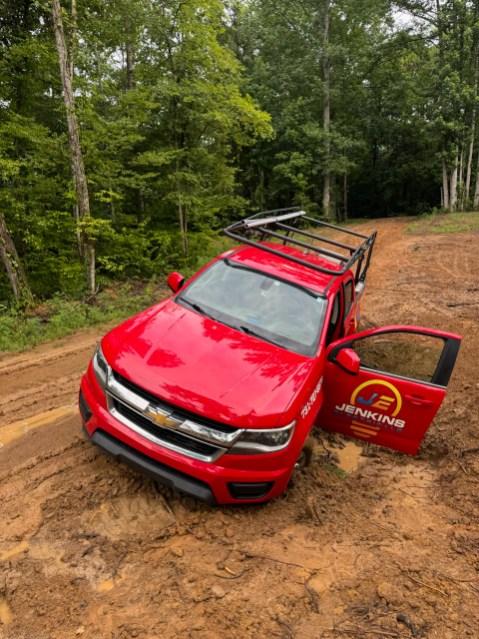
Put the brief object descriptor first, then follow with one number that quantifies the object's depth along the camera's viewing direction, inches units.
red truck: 120.4
